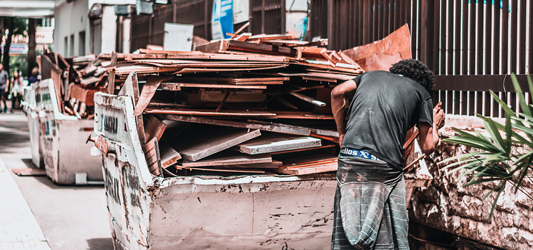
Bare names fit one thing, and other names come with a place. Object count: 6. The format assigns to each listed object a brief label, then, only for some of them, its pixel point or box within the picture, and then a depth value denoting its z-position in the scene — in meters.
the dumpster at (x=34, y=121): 9.82
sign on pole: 11.45
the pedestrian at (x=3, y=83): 24.64
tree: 34.22
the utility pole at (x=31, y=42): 31.91
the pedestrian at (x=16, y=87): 29.00
